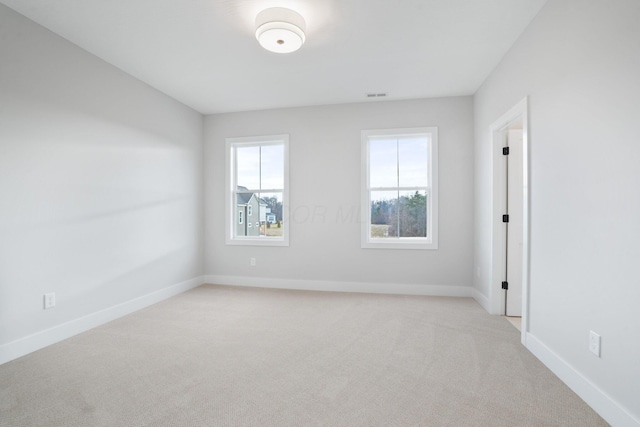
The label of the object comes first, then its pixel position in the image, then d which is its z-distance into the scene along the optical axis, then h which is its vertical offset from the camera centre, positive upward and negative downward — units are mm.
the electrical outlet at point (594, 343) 1804 -809
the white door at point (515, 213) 3370 -43
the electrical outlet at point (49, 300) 2695 -803
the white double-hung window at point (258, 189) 4809 +332
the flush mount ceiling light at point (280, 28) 2389 +1466
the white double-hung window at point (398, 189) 4389 +306
